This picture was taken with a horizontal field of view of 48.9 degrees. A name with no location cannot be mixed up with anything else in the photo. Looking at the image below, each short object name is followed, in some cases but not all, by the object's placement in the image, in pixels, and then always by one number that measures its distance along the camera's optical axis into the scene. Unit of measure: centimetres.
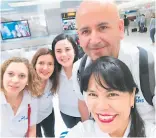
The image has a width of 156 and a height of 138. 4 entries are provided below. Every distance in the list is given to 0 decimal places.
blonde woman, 90
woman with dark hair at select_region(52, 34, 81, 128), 80
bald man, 54
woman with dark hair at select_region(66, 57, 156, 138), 55
